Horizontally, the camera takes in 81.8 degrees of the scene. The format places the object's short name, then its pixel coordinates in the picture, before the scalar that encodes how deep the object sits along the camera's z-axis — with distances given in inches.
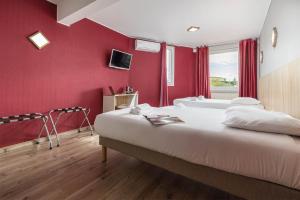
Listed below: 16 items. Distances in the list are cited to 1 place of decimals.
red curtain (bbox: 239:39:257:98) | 175.3
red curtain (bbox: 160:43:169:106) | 200.4
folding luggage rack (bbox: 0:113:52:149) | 87.0
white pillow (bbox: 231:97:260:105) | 136.6
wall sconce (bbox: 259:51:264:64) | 140.9
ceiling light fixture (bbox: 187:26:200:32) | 152.9
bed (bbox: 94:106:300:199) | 39.6
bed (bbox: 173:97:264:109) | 139.9
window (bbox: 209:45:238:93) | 198.5
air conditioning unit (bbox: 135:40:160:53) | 182.4
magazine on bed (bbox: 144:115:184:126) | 62.2
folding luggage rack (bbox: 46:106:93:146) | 117.5
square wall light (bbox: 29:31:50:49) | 106.2
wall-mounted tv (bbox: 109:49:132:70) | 159.7
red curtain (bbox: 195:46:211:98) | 207.6
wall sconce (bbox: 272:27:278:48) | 90.5
